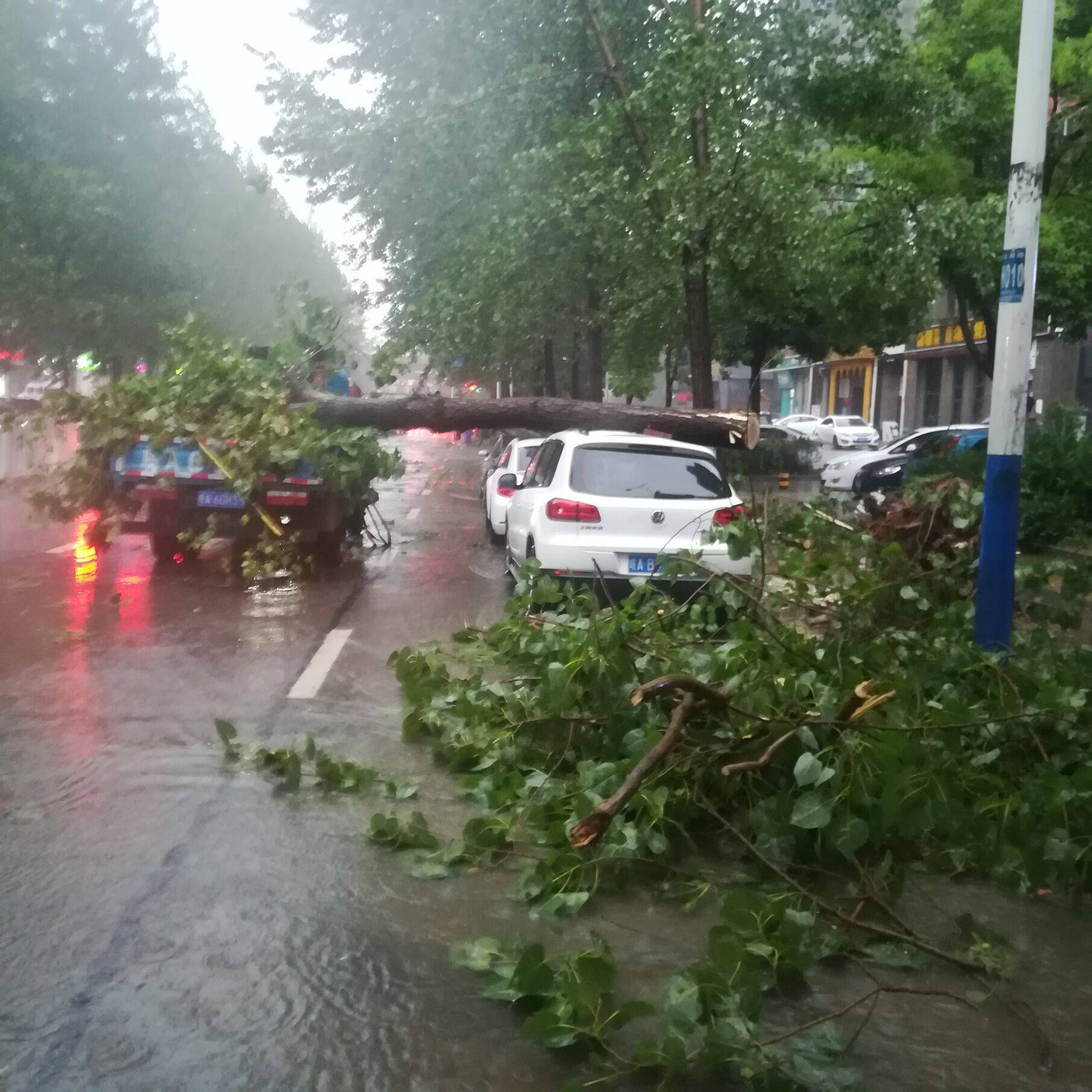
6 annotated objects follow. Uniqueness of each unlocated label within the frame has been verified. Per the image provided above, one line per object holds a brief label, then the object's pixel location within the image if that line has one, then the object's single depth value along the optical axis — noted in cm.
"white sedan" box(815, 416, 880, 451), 4900
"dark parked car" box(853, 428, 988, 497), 2633
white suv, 1066
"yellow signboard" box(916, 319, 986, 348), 4494
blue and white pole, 700
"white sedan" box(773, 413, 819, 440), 5197
